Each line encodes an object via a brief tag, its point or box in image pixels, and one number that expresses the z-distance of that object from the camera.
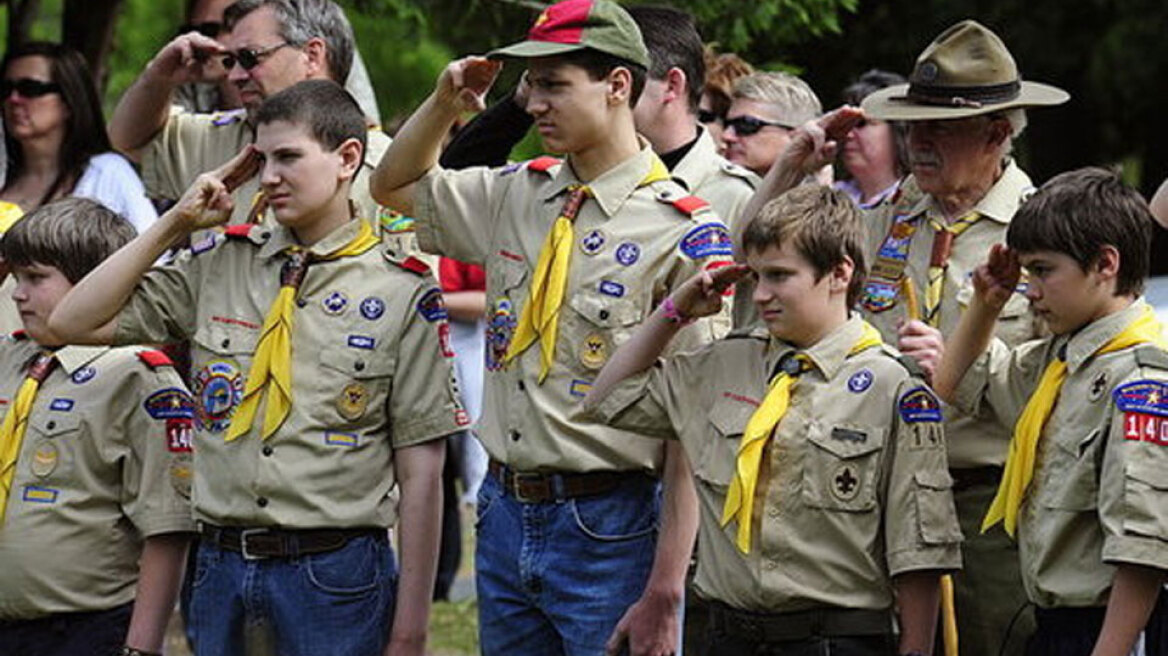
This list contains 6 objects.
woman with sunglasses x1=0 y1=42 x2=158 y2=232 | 15.25
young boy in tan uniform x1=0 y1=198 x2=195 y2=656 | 11.87
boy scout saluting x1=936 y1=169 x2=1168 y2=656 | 9.64
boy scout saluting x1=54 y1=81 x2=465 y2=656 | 11.17
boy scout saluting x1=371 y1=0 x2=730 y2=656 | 10.98
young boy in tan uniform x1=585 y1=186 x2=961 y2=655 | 10.08
